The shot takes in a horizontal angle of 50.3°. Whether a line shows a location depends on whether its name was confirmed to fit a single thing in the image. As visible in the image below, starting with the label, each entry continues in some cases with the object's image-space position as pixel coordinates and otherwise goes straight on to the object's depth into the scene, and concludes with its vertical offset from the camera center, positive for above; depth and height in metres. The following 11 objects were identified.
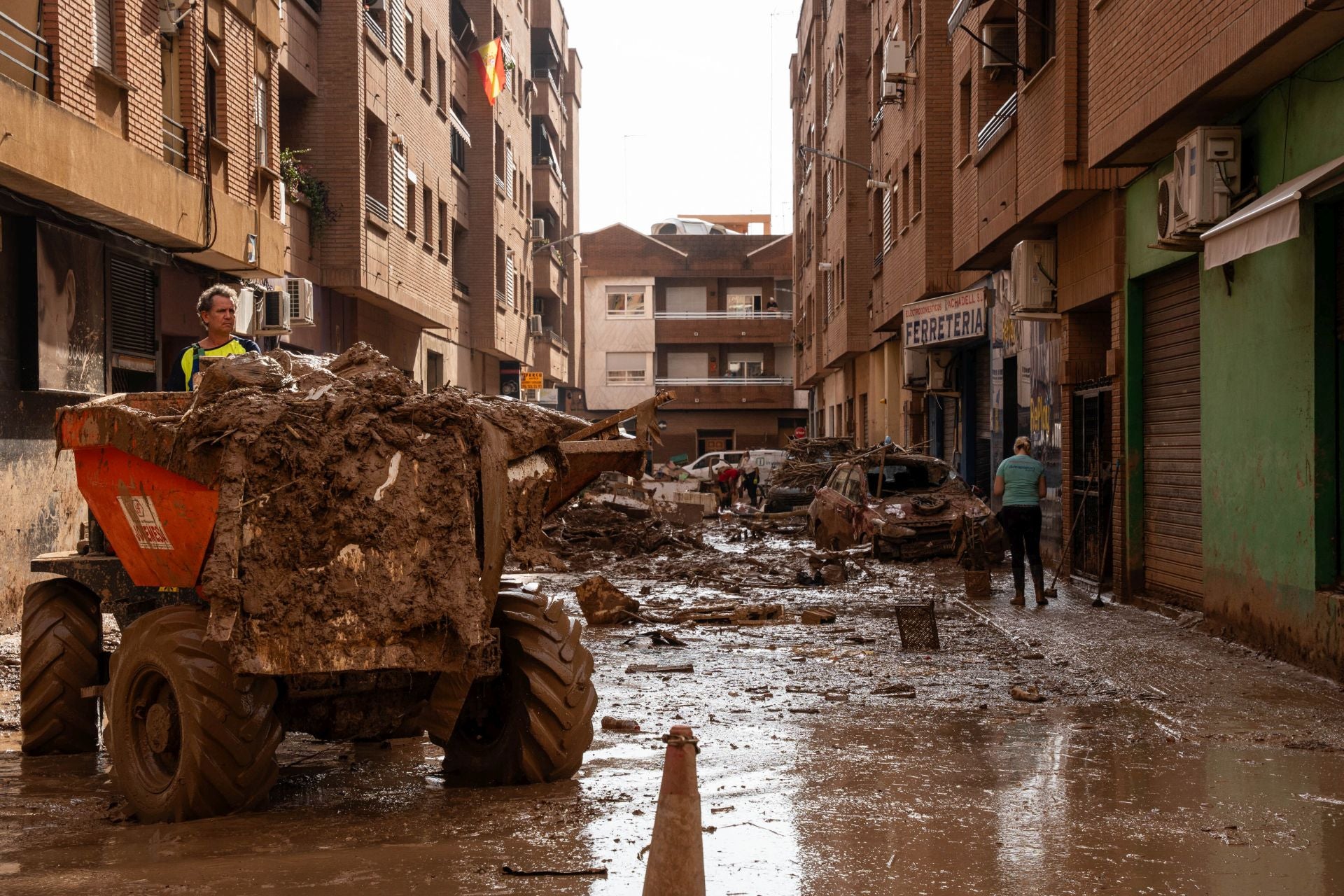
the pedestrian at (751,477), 44.06 -0.83
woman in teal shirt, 15.38 -0.63
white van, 44.59 -0.36
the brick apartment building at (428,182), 25.28 +6.16
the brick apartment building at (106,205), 13.56 +2.66
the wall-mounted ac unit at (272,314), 20.47 +2.02
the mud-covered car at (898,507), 20.86 -0.88
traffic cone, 4.32 -1.16
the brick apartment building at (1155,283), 10.25 +1.65
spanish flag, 38.72 +10.58
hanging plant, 24.53 +4.49
